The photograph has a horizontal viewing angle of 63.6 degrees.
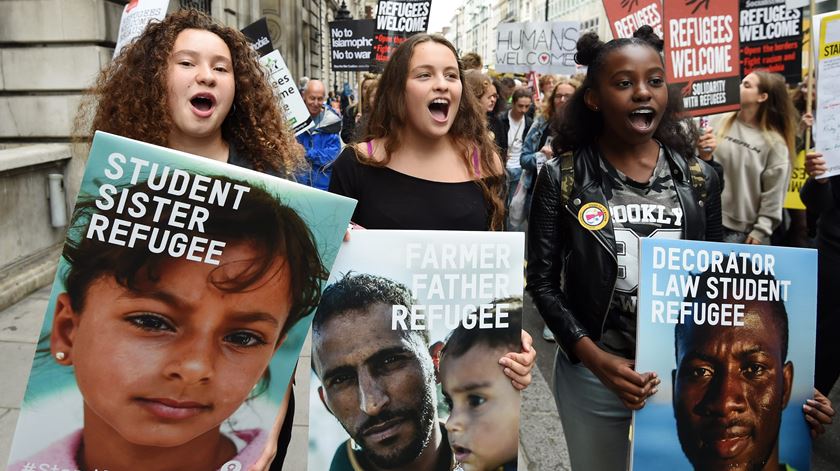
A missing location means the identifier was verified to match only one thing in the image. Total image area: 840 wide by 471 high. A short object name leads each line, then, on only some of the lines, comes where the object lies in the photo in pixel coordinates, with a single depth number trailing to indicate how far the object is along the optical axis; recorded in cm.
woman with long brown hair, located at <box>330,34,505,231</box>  225
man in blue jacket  754
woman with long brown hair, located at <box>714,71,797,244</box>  525
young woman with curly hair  195
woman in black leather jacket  217
